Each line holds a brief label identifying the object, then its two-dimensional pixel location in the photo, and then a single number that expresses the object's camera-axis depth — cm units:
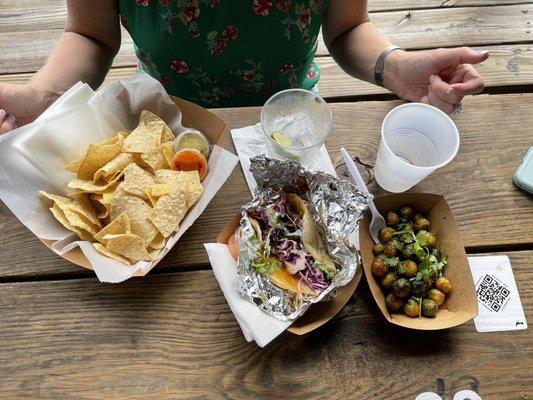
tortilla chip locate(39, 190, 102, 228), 76
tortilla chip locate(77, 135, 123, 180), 81
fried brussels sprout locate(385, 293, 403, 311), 74
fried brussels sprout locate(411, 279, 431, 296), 74
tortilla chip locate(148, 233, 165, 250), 80
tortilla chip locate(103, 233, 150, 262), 76
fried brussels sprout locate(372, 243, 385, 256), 78
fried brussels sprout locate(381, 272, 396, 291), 74
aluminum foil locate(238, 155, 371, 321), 73
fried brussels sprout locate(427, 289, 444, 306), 75
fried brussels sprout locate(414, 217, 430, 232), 81
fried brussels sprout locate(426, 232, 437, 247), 78
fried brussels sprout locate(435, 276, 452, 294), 76
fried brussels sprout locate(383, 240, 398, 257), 77
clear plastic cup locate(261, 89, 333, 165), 90
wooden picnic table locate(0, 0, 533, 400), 73
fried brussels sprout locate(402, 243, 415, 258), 77
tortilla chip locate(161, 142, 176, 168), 86
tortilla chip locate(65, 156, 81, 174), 81
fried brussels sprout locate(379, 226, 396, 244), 79
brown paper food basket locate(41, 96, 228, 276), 90
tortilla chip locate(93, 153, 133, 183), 82
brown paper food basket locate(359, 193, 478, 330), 73
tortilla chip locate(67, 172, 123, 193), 80
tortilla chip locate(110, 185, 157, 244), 79
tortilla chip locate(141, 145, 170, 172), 83
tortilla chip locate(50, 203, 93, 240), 76
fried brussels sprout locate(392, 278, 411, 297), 73
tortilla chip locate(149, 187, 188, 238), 78
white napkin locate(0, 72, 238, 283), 77
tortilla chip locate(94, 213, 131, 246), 77
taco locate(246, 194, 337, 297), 75
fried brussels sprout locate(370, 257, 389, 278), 75
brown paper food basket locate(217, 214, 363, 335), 73
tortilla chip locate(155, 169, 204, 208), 82
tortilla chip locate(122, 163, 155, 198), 82
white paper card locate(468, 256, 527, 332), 78
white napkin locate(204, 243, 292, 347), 71
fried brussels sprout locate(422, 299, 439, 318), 74
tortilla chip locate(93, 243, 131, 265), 77
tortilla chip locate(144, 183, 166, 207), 82
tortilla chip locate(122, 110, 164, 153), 83
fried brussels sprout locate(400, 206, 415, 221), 82
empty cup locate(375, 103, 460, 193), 81
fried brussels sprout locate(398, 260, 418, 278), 74
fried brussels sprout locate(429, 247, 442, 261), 79
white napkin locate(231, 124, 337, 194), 91
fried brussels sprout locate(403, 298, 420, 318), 74
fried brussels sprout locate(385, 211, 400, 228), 81
